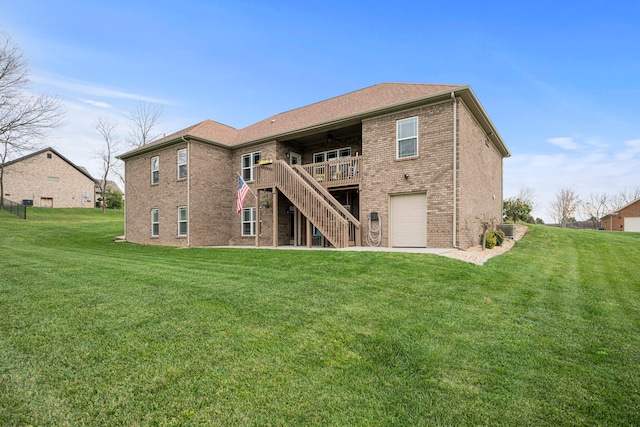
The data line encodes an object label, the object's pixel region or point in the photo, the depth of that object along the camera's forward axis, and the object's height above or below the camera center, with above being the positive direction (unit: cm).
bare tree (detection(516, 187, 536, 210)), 4394 +259
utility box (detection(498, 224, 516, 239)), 1476 -95
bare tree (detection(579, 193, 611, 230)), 4756 +56
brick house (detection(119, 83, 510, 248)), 1088 +168
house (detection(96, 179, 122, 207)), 4505 +407
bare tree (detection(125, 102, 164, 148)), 3250 +990
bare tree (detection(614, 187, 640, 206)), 4650 +237
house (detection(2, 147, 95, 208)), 3578 +397
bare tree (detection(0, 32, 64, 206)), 1992 +759
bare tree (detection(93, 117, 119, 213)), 3809 +818
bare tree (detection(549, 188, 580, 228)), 4469 +103
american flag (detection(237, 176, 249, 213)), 1318 +90
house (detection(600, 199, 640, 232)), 3622 -95
